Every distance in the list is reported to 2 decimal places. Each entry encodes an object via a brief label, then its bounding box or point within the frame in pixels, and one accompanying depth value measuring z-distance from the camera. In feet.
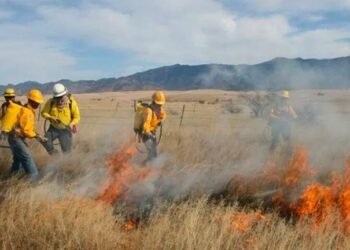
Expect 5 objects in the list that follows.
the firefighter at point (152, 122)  29.73
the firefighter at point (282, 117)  37.83
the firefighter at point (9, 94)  33.06
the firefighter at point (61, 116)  30.94
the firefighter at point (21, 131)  25.30
